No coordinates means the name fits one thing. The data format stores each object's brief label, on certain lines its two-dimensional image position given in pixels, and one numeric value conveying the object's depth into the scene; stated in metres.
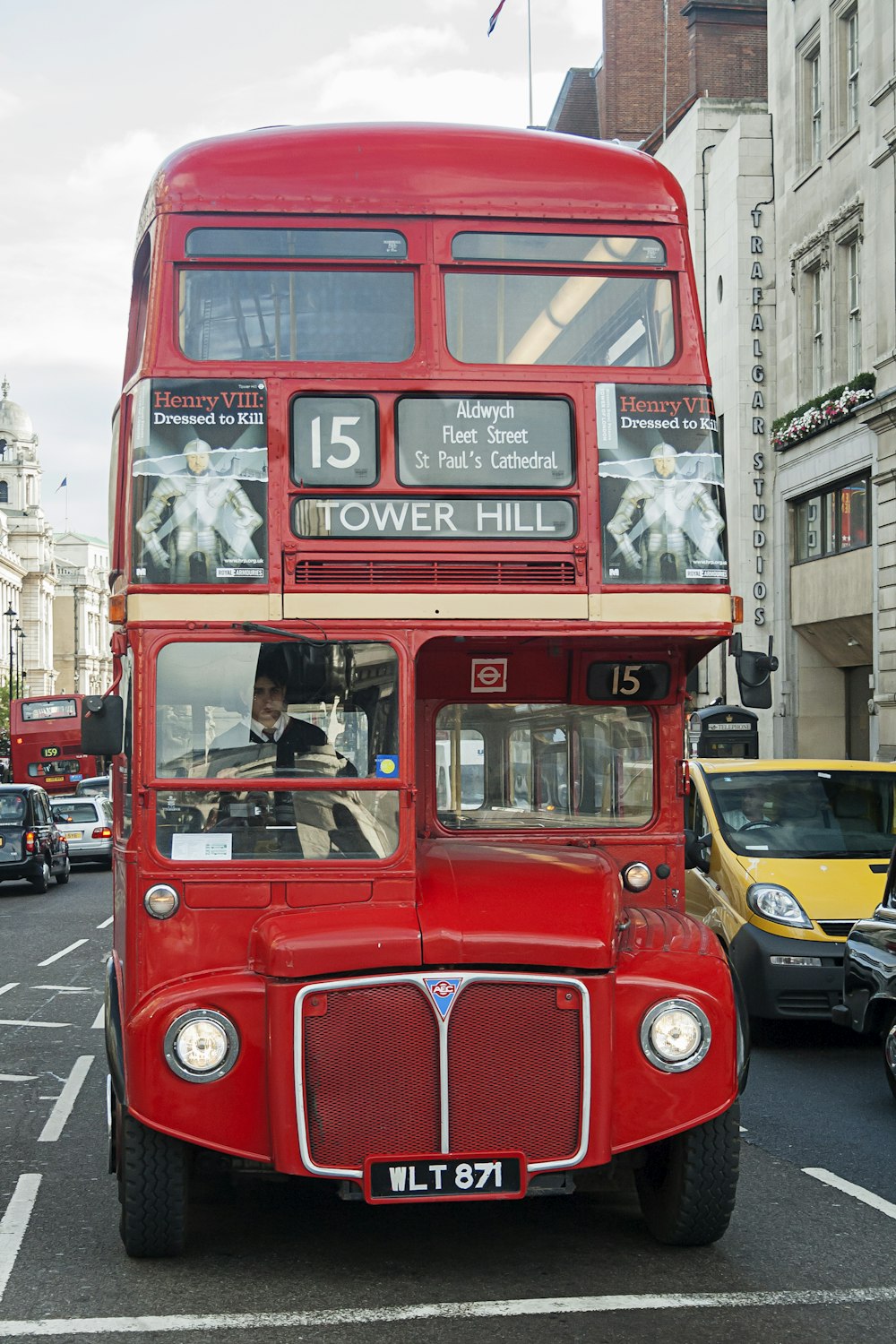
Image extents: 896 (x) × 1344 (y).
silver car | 35.44
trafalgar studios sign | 37.84
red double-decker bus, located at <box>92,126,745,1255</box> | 5.64
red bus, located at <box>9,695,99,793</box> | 53.59
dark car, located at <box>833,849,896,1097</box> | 9.20
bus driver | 6.32
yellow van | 11.16
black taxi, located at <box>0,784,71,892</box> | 27.47
